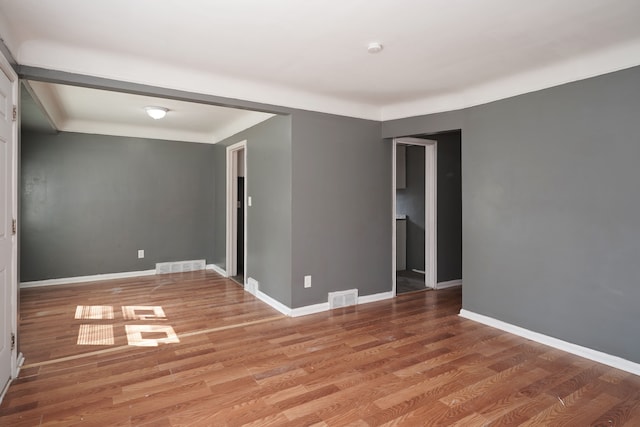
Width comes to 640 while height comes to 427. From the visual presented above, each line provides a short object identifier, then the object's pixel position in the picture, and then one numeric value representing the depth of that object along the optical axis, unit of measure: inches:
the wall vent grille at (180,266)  228.5
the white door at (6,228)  84.7
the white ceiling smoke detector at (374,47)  100.2
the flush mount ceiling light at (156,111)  168.9
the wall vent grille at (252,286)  178.2
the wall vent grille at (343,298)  157.9
